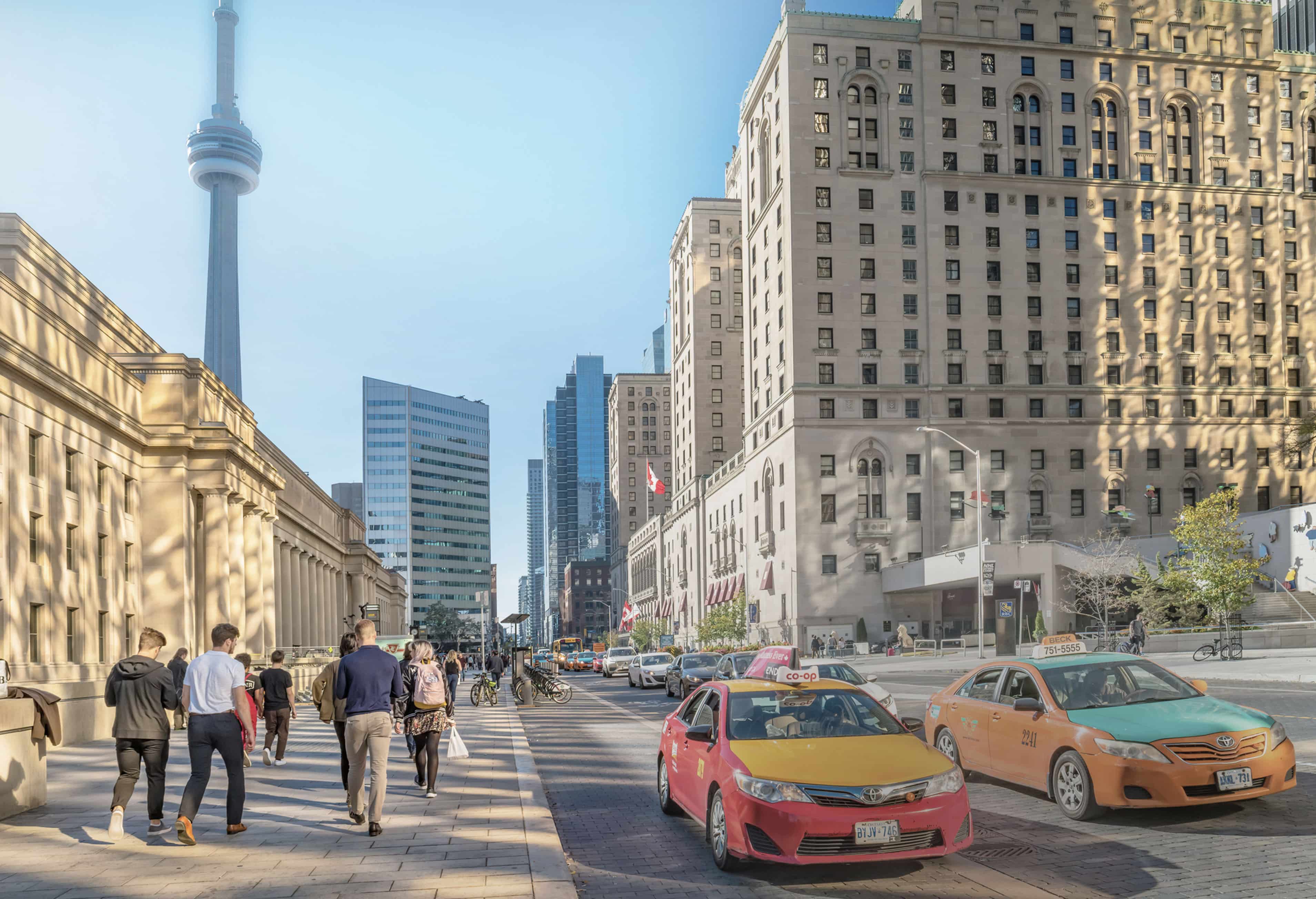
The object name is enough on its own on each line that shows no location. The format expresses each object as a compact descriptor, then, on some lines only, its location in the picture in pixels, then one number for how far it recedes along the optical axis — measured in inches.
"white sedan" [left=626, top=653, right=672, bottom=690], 1765.5
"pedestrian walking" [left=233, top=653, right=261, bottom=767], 635.5
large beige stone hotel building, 3176.7
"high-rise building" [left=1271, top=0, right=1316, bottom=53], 4916.3
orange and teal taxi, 391.5
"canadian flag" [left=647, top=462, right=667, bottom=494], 4404.5
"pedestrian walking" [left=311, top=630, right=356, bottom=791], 544.1
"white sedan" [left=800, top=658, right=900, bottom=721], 712.4
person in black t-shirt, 690.2
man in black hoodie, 416.5
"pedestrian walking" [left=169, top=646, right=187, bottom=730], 713.6
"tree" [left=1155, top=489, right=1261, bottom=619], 2047.2
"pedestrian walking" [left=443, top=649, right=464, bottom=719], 1035.3
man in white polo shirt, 400.2
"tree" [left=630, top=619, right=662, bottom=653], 5022.1
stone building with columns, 1031.0
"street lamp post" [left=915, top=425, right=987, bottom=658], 1969.7
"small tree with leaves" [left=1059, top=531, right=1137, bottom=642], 2378.2
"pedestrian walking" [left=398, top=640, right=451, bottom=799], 507.5
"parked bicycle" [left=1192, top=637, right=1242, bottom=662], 1592.0
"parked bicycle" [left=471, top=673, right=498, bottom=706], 1400.6
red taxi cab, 324.2
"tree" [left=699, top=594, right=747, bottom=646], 3434.5
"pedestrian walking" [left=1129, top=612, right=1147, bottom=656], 1670.8
